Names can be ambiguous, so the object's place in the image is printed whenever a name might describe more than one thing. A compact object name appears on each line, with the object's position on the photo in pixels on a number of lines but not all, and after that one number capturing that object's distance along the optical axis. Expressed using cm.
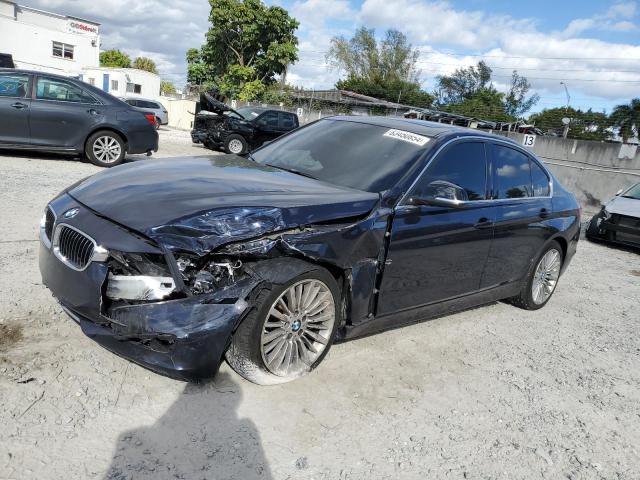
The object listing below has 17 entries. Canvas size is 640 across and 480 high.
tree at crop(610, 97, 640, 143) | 2425
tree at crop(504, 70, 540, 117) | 7194
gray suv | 2686
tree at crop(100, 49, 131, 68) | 7794
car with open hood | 1600
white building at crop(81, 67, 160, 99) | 4431
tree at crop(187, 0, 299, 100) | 4038
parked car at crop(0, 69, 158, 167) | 902
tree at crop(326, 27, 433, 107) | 7306
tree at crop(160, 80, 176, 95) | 7404
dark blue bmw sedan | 277
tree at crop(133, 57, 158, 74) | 8856
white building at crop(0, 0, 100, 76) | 4597
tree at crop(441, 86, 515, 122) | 4062
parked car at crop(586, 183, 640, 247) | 955
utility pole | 2633
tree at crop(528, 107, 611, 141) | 2602
